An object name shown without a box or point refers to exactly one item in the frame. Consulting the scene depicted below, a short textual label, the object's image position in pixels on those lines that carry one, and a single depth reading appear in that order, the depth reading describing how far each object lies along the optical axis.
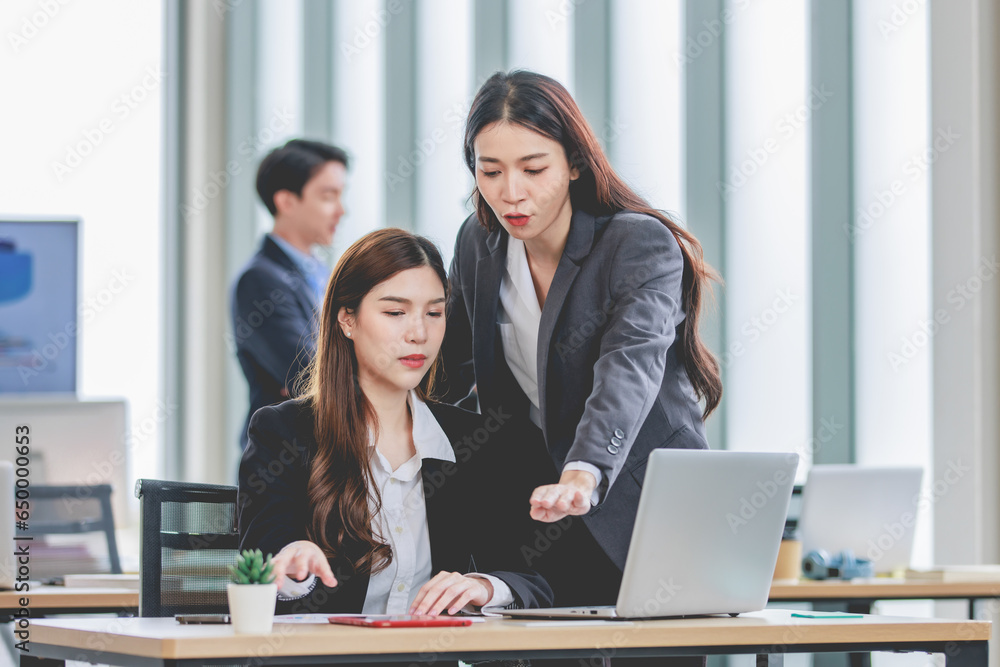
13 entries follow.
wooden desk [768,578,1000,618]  5.48
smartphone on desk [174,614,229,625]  4.22
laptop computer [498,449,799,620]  4.23
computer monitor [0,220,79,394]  8.72
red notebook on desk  4.11
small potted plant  4.04
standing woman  4.57
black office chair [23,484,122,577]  5.56
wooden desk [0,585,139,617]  4.94
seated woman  4.55
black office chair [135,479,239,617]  4.68
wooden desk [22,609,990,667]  3.98
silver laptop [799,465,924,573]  6.00
